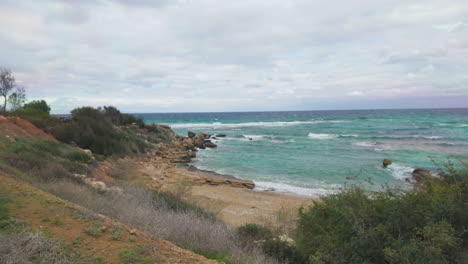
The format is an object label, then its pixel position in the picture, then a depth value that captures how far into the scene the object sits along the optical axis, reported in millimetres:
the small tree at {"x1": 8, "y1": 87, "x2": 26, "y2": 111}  24375
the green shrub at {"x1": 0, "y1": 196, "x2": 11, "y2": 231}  3965
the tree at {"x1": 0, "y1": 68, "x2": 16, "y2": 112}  22094
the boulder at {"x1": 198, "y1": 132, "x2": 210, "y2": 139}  38450
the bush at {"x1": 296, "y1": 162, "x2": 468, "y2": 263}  3572
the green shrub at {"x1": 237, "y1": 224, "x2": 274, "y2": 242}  6193
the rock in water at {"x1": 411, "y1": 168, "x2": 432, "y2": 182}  15583
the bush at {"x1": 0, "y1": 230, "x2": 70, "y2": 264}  3004
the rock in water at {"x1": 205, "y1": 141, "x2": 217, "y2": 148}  32781
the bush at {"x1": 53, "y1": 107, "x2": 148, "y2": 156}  16984
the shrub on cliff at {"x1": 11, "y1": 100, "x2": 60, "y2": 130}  17514
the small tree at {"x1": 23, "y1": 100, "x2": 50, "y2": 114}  26058
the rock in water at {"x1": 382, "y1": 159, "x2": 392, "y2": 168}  19622
